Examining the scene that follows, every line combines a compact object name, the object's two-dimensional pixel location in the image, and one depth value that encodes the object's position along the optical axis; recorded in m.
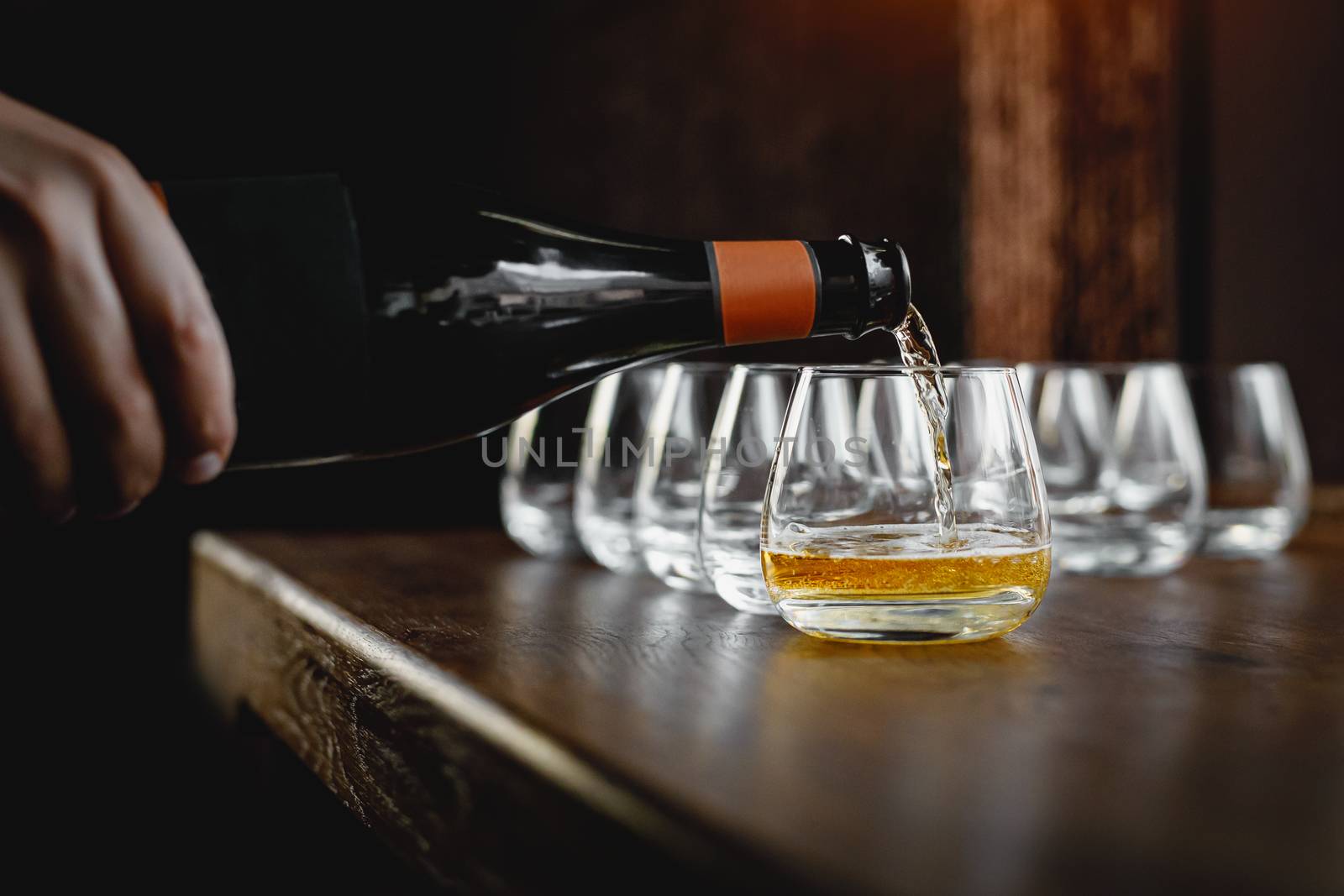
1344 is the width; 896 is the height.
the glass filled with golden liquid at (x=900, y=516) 0.60
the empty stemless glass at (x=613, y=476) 0.95
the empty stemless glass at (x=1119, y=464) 0.92
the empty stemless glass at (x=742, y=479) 0.74
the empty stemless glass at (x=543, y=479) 1.05
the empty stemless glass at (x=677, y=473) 0.85
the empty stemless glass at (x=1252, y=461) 1.04
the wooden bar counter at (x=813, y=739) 0.34
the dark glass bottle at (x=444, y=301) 0.66
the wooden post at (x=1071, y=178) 2.14
